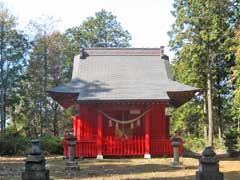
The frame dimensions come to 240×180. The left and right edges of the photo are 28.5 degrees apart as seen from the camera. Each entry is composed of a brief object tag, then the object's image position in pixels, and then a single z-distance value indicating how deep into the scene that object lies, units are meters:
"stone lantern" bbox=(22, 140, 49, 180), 10.55
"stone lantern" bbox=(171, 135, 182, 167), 18.59
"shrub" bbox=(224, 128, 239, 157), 27.09
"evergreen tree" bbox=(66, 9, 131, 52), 51.53
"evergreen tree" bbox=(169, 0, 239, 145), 31.11
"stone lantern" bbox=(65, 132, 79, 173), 17.19
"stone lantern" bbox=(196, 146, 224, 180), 9.23
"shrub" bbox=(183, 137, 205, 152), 31.54
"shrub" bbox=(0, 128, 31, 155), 26.86
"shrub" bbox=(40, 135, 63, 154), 27.69
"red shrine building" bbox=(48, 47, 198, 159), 23.16
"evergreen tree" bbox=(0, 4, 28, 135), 38.28
